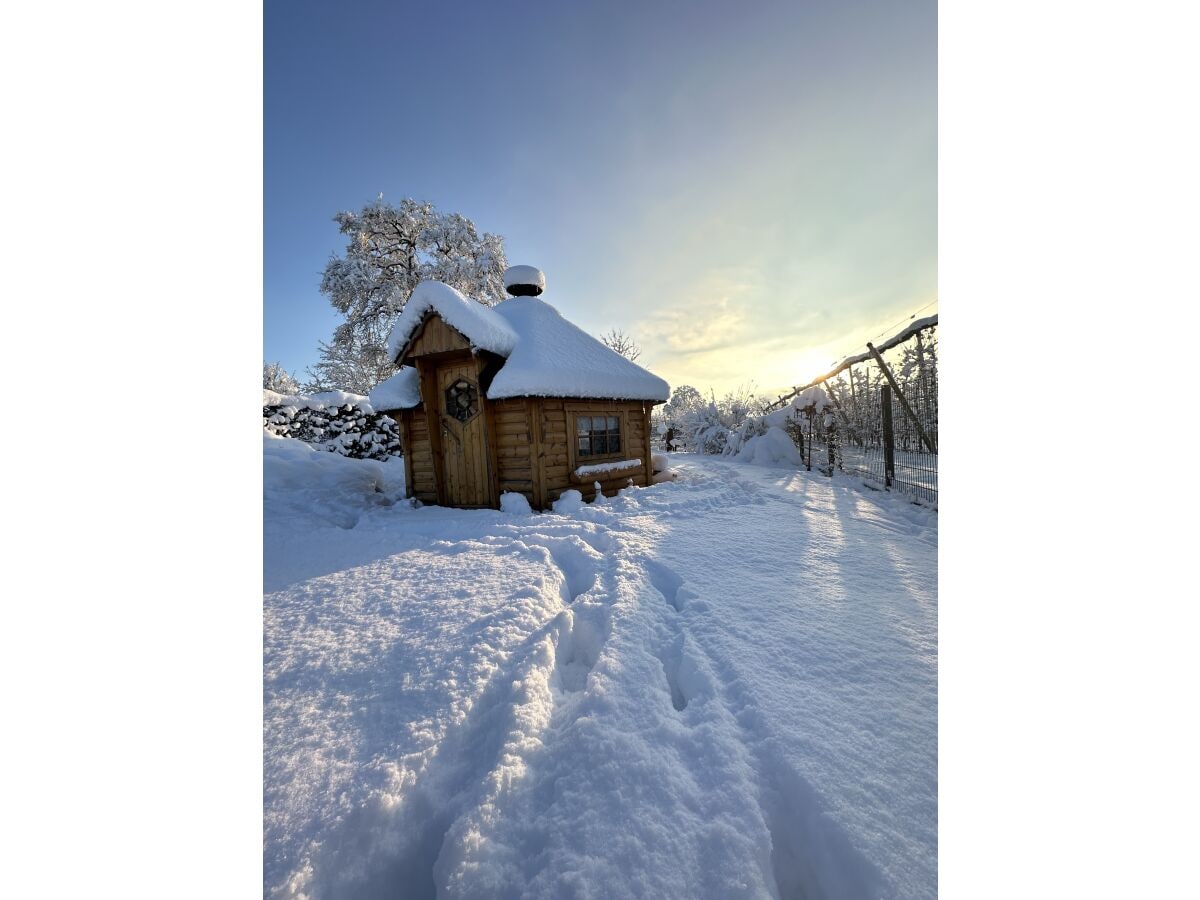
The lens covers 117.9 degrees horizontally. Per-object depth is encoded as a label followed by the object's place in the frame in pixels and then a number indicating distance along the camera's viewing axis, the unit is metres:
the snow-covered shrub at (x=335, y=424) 9.04
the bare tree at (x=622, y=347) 26.33
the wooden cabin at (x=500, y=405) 6.55
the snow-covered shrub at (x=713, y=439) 16.81
